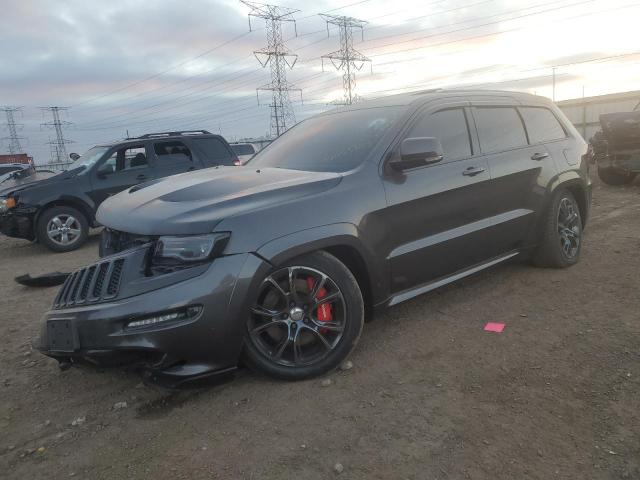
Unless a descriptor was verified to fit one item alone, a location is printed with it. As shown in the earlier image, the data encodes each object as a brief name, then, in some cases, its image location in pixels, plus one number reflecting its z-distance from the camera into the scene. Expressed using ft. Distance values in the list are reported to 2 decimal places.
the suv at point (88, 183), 26.23
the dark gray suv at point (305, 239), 8.68
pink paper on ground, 11.73
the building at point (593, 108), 64.64
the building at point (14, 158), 100.37
